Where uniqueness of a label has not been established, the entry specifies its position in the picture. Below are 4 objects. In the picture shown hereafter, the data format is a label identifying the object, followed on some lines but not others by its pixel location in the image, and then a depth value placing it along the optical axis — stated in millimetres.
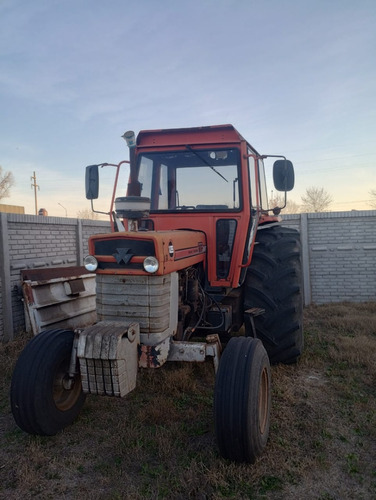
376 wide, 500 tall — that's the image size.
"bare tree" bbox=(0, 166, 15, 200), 30469
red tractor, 2617
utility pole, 37906
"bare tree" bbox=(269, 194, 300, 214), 34600
